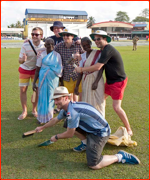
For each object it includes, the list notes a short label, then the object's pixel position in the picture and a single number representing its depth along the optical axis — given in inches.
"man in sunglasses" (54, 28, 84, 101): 175.5
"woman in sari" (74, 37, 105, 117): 155.9
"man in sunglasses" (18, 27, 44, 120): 189.1
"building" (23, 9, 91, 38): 2630.4
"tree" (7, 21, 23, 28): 4201.3
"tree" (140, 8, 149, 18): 4596.5
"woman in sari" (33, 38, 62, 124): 181.5
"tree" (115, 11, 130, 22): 4525.1
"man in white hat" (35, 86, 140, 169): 124.8
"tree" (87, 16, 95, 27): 4531.0
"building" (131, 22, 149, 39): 3219.5
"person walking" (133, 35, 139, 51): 911.9
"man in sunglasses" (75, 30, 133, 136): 148.9
